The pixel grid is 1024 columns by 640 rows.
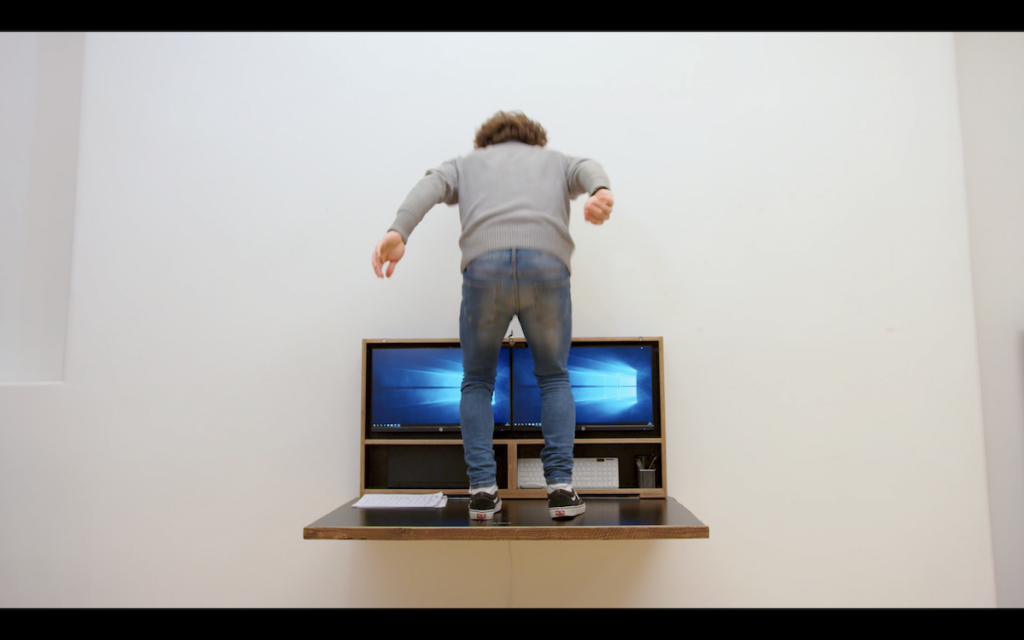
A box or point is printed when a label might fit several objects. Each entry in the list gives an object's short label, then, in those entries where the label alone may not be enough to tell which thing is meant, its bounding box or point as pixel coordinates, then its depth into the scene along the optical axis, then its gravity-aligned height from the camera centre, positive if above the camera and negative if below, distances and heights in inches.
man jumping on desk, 72.7 +13.6
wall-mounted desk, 71.9 -15.8
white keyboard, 93.8 -13.4
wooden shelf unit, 92.1 -9.7
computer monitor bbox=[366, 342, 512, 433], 96.0 +0.0
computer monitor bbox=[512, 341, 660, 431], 94.7 -0.2
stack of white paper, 86.6 -16.3
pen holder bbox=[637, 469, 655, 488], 93.7 -14.2
